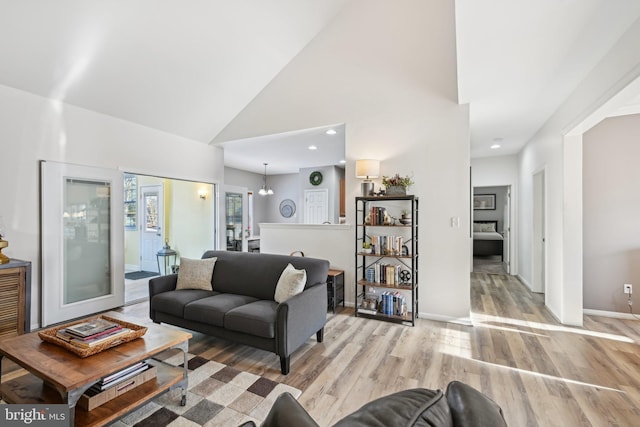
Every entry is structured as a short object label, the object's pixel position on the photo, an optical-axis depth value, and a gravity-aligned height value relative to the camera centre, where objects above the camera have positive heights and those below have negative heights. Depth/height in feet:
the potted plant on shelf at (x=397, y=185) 11.80 +1.12
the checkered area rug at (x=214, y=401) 6.01 -4.26
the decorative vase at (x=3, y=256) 8.92 -1.31
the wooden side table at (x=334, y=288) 12.57 -3.29
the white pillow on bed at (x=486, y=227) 29.48 -1.47
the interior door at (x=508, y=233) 20.42 -1.44
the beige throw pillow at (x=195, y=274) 10.65 -2.26
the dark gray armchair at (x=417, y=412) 2.13 -1.53
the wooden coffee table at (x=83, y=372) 4.98 -2.82
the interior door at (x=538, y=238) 15.71 -1.40
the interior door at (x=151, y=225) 21.06 -0.88
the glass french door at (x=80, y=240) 10.87 -1.12
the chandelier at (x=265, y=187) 26.59 +2.74
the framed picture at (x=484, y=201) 29.50 +1.15
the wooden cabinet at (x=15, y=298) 8.77 -2.62
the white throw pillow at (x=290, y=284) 8.69 -2.15
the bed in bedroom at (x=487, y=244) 26.55 -2.88
